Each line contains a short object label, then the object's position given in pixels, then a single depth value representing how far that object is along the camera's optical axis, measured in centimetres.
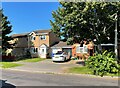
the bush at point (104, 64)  923
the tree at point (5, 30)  1848
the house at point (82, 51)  1708
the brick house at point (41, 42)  1968
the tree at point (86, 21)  1035
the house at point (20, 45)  2170
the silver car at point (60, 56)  1521
